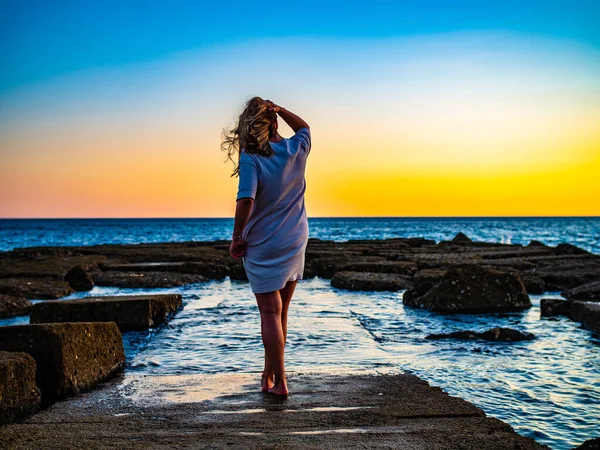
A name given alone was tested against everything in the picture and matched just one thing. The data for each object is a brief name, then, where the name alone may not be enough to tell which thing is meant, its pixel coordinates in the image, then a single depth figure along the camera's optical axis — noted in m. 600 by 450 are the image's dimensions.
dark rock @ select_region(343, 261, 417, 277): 14.52
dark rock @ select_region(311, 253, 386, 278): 15.58
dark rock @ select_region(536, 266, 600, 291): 12.53
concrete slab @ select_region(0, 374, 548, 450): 2.95
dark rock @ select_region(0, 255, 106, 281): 13.57
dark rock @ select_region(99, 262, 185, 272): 15.36
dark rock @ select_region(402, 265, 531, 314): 9.31
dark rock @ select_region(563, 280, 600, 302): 9.69
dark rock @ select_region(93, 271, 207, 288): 12.74
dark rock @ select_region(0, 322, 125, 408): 4.12
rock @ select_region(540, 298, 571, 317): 8.93
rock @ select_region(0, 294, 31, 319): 8.59
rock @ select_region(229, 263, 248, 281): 14.77
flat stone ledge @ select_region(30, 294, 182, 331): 6.98
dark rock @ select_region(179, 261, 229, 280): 15.17
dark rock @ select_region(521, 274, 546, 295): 12.02
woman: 4.04
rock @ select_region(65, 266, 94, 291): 12.62
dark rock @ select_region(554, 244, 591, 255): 22.58
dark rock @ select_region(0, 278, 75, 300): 10.84
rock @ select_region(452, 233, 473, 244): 31.73
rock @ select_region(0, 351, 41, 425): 3.56
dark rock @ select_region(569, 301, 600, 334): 7.60
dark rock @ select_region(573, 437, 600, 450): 3.04
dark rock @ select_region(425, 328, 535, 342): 6.94
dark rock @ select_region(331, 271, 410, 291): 12.25
